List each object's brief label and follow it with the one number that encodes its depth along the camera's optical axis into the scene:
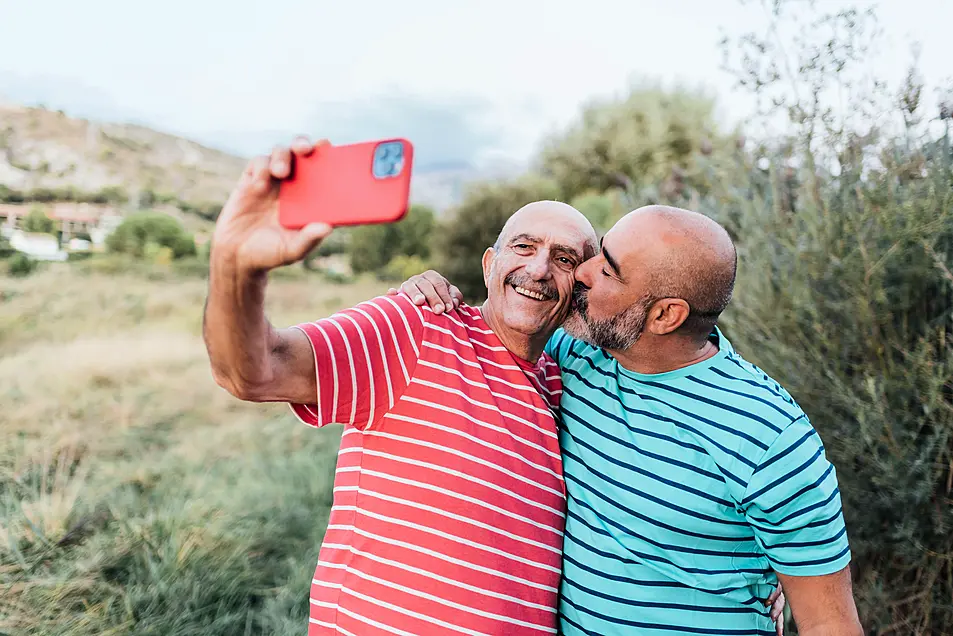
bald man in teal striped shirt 1.87
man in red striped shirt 1.82
